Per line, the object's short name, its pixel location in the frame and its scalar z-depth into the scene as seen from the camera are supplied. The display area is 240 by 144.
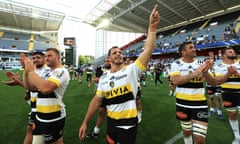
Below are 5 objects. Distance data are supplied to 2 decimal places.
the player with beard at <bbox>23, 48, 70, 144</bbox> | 2.14
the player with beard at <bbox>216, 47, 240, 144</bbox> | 3.39
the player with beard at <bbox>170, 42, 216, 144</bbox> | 2.40
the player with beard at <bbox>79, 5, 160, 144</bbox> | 1.83
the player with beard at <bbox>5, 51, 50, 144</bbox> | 2.59
